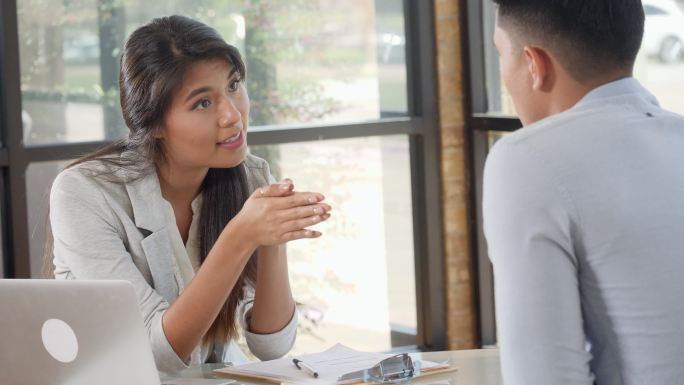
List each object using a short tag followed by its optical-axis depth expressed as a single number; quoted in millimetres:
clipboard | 2823
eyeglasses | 2804
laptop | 2555
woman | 3203
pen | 2837
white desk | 2833
